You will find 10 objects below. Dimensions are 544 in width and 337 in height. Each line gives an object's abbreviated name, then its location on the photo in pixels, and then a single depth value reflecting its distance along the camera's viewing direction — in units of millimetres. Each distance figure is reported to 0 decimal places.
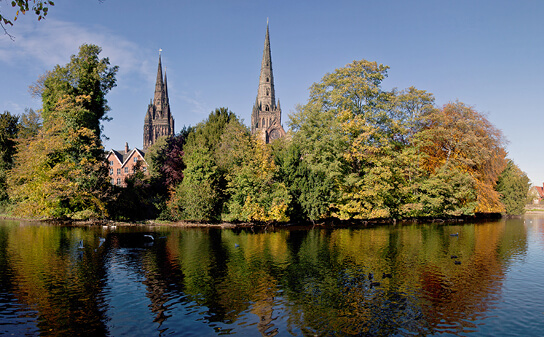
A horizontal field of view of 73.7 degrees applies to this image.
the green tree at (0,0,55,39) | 8577
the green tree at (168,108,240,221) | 46438
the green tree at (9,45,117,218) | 42688
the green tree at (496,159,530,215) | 71000
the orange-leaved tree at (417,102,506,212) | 50062
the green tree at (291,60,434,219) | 45375
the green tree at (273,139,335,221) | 45562
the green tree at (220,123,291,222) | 44594
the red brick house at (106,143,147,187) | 81625
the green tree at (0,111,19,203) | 57906
